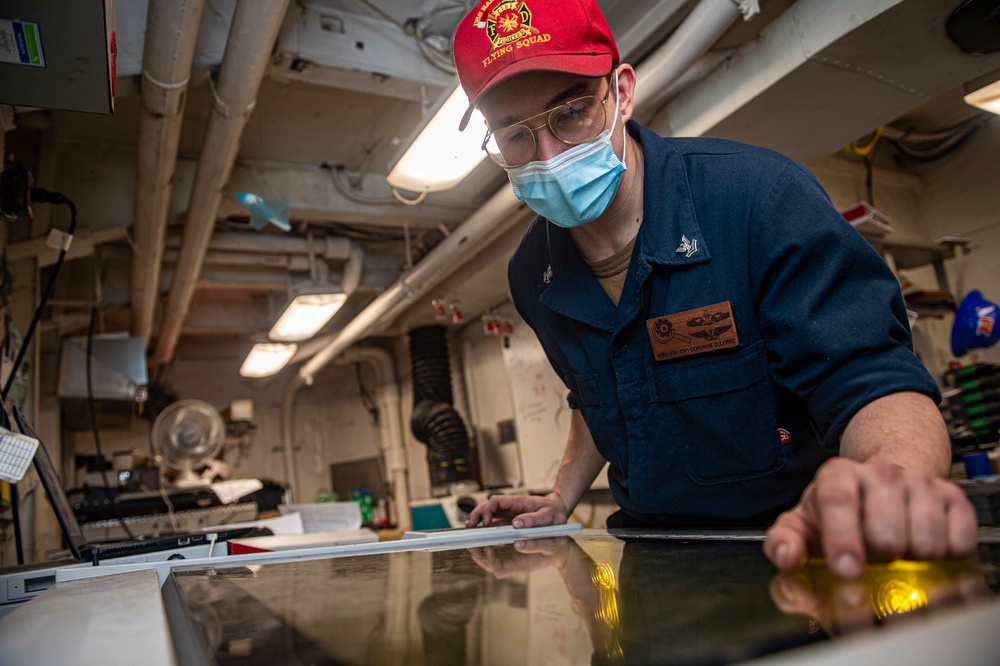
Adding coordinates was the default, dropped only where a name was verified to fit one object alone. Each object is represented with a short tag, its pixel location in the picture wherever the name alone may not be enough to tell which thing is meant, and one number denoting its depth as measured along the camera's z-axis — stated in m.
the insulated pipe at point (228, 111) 2.10
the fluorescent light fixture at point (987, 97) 2.41
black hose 5.46
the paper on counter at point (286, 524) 3.06
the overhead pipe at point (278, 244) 4.31
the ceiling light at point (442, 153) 2.51
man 0.87
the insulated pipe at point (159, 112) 2.01
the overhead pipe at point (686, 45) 2.19
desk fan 4.95
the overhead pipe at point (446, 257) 3.58
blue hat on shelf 3.54
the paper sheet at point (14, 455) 1.49
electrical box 1.36
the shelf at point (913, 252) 3.76
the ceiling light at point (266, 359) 5.57
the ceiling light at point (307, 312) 4.18
